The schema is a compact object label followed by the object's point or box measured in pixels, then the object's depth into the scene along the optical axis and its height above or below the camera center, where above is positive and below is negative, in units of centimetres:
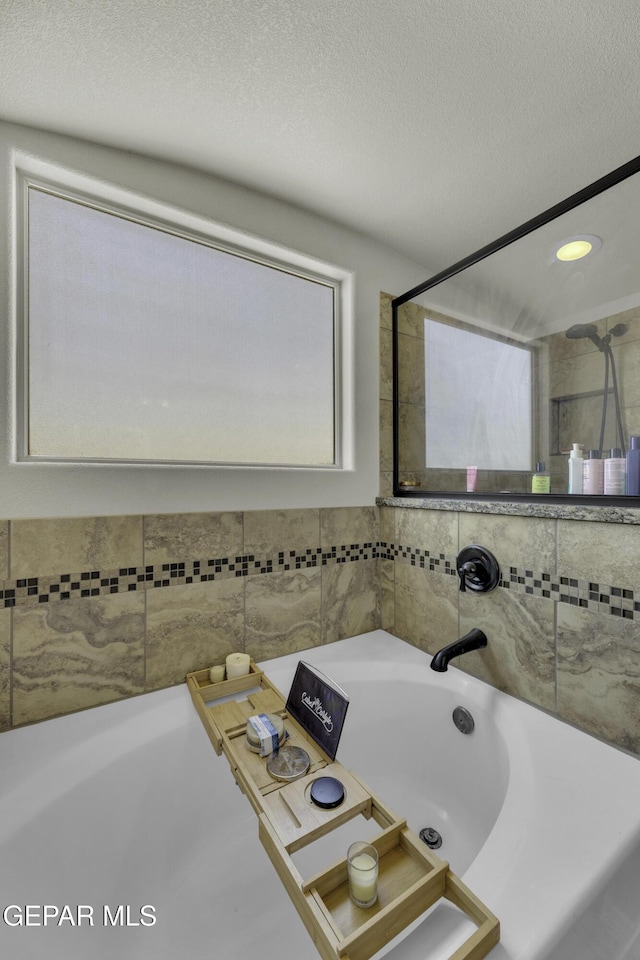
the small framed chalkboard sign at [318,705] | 99 -62
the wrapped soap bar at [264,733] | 99 -67
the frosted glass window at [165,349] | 125 +50
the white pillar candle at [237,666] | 136 -66
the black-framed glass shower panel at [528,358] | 125 +50
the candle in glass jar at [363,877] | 65 -67
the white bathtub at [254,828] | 67 -81
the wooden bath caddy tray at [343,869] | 59 -70
